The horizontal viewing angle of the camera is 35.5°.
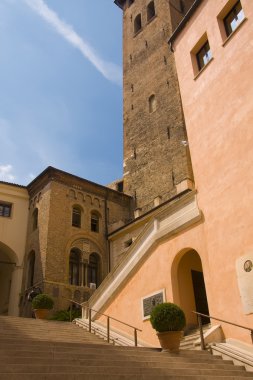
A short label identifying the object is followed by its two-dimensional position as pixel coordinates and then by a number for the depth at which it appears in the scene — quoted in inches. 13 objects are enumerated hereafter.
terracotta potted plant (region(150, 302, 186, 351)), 321.7
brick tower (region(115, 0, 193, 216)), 906.7
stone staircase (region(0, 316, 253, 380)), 232.4
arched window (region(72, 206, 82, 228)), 867.1
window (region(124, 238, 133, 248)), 836.6
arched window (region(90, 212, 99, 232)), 900.0
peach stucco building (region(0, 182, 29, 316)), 820.6
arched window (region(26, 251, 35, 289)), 802.2
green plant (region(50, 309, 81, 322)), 682.2
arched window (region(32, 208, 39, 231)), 865.8
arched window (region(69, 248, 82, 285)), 795.5
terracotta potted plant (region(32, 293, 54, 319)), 579.2
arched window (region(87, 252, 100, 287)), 833.5
